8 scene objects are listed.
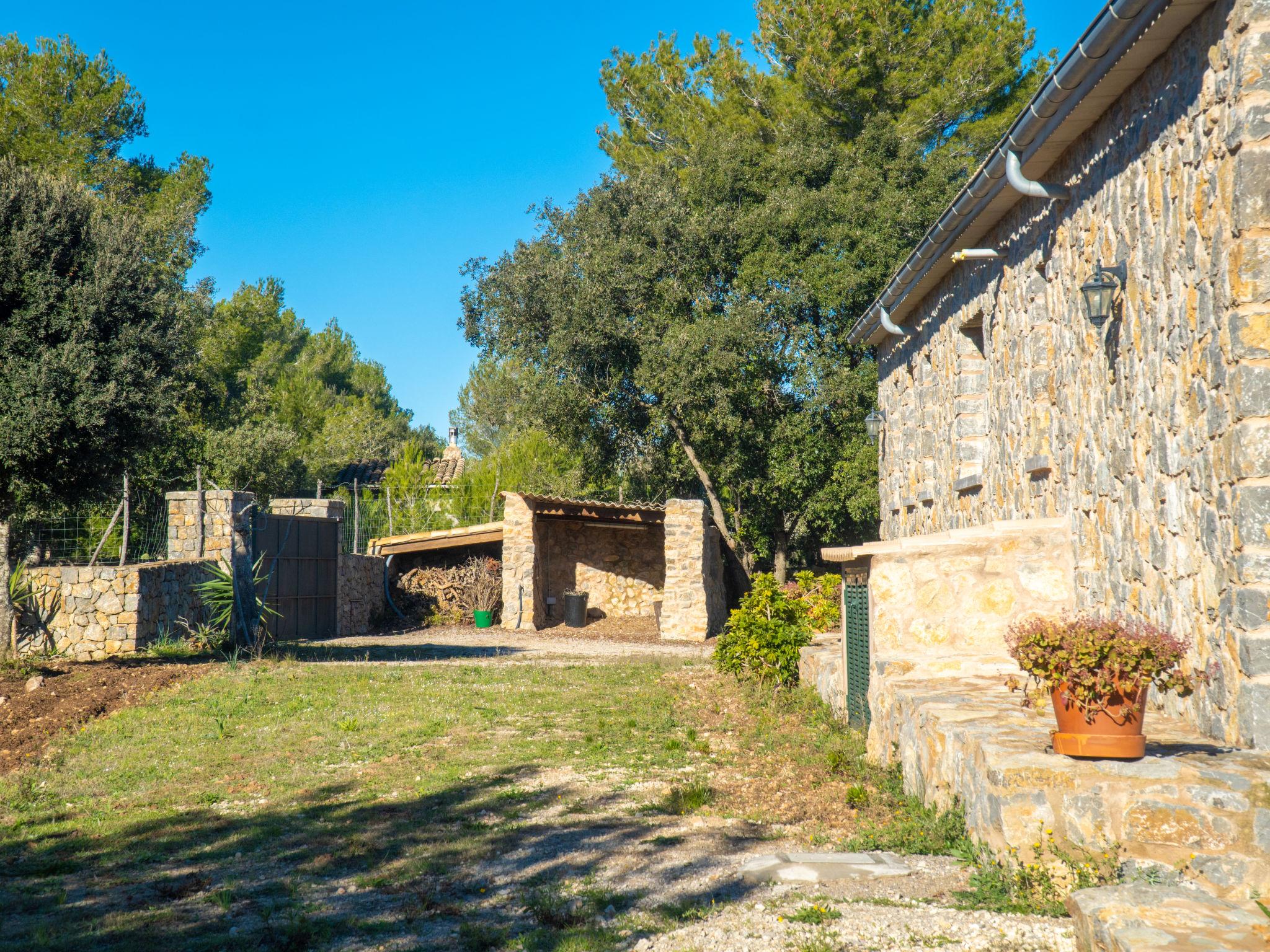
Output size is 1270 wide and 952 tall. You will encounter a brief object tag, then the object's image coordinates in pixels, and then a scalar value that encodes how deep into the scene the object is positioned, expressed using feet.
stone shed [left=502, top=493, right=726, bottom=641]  63.10
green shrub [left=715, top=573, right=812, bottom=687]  33.35
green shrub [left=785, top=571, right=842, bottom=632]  38.45
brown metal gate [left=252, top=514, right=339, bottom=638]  54.90
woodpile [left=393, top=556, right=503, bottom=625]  72.84
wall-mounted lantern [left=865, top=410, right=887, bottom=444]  44.21
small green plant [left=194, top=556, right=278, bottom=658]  45.42
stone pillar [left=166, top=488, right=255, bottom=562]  48.78
